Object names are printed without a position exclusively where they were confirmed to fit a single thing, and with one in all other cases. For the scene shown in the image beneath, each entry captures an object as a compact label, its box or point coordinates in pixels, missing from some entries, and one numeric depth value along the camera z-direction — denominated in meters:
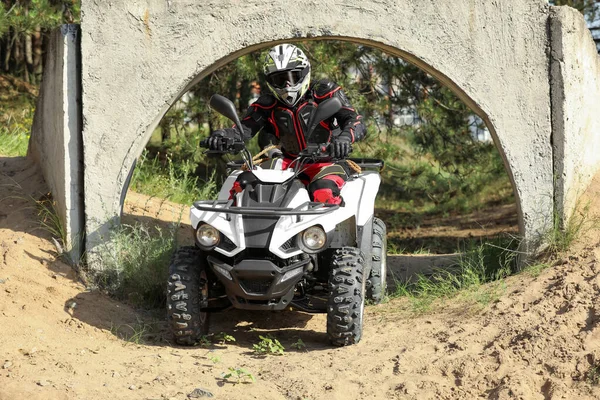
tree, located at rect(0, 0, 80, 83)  9.02
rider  5.61
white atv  5.07
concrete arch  6.12
